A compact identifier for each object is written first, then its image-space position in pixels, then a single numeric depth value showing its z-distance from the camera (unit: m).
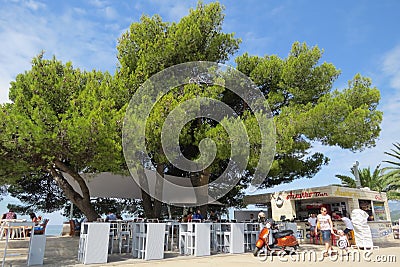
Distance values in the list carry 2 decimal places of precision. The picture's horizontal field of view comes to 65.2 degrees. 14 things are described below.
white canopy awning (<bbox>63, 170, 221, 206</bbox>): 12.48
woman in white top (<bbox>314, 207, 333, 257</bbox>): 6.98
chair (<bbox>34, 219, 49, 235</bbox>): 6.21
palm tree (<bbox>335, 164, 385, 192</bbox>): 21.03
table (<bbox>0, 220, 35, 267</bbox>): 5.31
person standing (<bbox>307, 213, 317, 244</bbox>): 11.19
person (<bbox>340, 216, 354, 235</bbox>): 9.56
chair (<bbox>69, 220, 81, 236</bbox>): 13.38
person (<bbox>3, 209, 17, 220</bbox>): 9.66
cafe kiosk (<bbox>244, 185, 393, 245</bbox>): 12.07
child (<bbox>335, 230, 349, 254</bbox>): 8.58
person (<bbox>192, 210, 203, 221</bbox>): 10.35
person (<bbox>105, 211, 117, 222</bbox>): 10.31
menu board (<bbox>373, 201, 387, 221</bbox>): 13.75
